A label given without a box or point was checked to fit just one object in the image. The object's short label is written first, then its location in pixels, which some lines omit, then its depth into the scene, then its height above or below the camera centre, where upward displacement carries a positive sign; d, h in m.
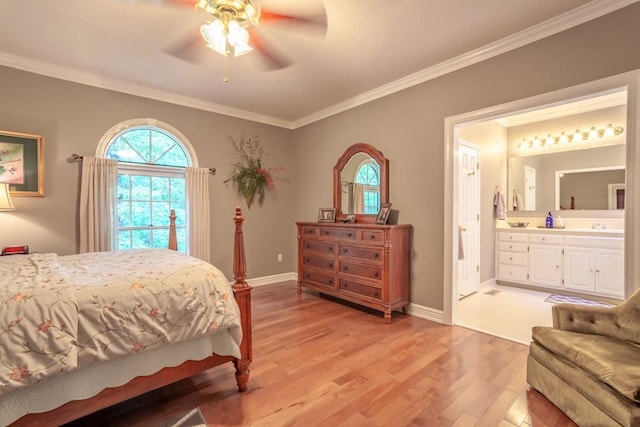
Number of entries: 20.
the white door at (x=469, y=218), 4.03 -0.14
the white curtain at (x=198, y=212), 4.05 -0.03
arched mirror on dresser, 3.78 +0.35
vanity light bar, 4.04 +1.03
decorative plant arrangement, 4.58 +0.58
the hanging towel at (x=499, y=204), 4.77 +0.06
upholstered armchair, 1.41 -0.82
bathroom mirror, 4.05 +0.41
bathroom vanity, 3.70 -0.74
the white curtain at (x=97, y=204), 3.30 +0.08
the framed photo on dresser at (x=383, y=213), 3.57 -0.06
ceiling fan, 1.96 +1.33
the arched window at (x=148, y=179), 3.68 +0.41
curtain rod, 3.27 +0.59
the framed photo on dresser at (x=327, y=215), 4.29 -0.09
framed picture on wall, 2.95 +0.49
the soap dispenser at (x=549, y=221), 4.47 -0.20
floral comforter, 1.25 -0.49
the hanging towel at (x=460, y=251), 3.71 -0.53
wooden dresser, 3.26 -0.65
